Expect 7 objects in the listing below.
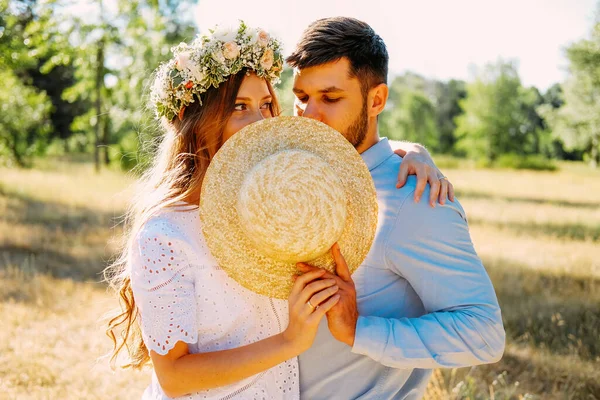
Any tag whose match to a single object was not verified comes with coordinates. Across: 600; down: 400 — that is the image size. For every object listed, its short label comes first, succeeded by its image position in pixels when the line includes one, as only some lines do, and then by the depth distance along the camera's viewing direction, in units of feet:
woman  7.52
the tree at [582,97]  79.86
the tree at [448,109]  204.54
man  7.93
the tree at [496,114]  169.68
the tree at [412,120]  162.09
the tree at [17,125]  71.77
